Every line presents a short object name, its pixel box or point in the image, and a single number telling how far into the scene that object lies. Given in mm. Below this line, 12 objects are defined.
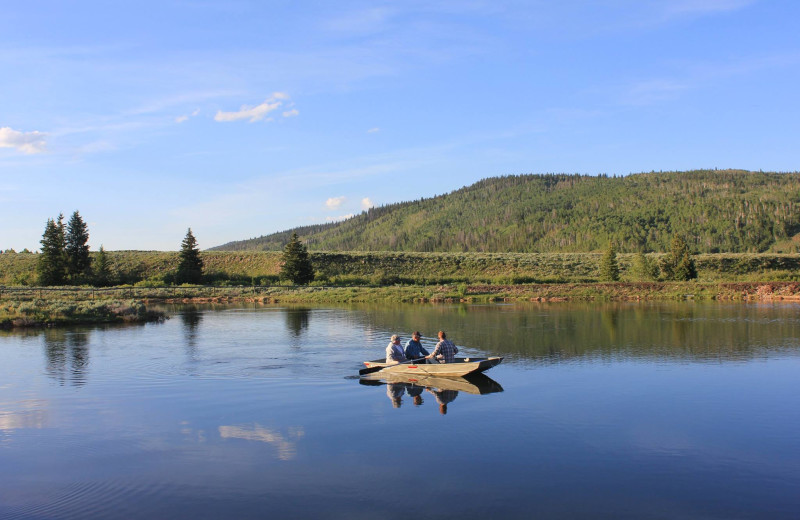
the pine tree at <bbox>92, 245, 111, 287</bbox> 75375
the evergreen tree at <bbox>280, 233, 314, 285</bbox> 73938
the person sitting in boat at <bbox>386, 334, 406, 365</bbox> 21028
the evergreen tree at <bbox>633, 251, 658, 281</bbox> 67812
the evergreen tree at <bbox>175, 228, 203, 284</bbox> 76312
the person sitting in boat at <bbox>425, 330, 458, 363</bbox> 20375
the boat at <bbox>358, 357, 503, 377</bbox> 19422
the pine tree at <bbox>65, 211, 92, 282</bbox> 73625
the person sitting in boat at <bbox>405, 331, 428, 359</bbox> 21281
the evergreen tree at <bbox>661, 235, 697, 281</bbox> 66625
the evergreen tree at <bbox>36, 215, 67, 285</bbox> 71250
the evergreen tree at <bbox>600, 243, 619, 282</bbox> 69250
